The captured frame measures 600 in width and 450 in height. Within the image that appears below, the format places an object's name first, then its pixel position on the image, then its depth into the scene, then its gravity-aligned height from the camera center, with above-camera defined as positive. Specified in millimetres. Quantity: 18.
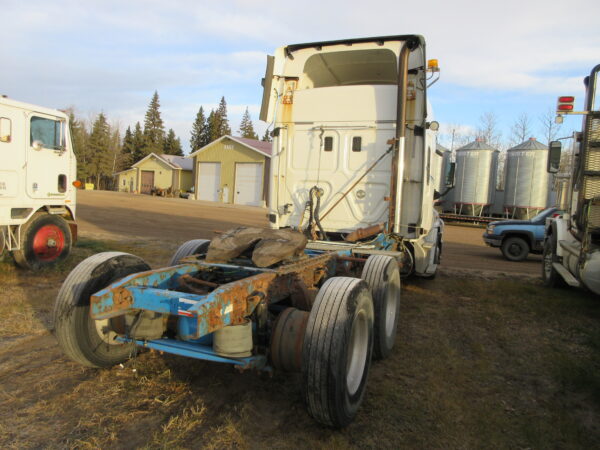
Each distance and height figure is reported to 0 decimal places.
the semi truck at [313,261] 3100 -665
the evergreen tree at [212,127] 74250 +10653
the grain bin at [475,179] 23359 +1285
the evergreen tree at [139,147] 68375 +6226
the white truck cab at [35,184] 7031 -36
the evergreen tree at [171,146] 73250 +7101
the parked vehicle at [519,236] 12812 -902
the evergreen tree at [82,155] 58241 +4004
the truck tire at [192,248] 5044 -683
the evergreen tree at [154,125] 72188 +10308
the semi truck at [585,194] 5902 +213
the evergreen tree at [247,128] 86562 +12928
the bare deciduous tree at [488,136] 43884 +6734
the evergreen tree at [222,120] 75250 +12149
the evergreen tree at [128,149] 68375 +5957
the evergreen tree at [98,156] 60375 +3967
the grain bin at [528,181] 22281 +1285
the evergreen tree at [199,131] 76625 +10105
